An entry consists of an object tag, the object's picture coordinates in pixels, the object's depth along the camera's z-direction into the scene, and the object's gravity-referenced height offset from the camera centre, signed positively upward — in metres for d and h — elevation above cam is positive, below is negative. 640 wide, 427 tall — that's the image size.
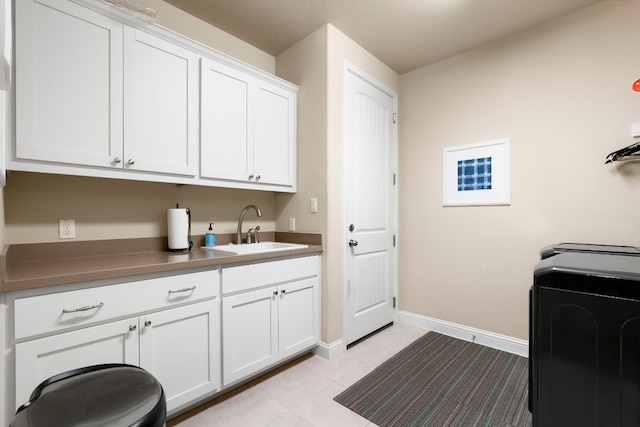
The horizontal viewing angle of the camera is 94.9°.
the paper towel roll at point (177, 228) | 1.99 -0.10
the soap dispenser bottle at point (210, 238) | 2.28 -0.19
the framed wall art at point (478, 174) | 2.52 +0.36
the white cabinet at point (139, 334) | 1.18 -0.57
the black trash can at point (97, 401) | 0.72 -0.50
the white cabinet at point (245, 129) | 2.03 +0.65
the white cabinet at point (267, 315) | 1.82 -0.70
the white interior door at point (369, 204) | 2.60 +0.10
